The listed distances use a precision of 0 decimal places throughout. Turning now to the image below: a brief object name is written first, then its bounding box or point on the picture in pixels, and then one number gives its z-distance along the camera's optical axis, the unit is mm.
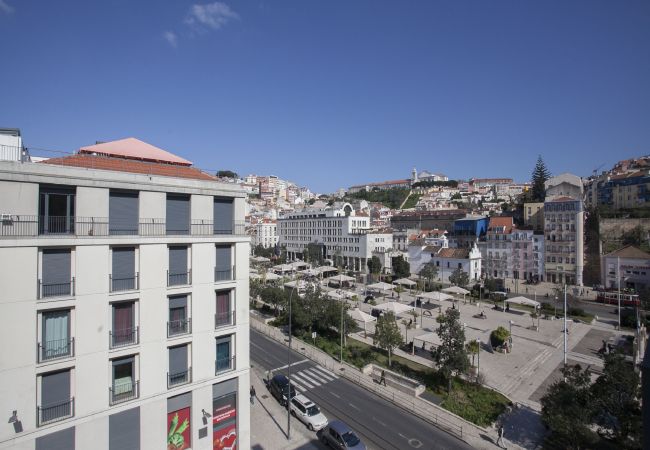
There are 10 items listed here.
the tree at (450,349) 22422
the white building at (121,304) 11477
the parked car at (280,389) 22709
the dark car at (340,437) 17188
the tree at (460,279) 53156
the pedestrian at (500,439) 18120
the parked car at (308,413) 19859
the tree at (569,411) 15500
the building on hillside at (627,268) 52969
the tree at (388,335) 27312
